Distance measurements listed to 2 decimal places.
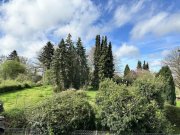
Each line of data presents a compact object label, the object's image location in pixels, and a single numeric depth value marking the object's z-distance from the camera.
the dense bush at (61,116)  6.22
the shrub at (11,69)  21.64
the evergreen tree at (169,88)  10.52
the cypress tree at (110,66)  20.72
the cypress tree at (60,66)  17.94
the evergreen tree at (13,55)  30.59
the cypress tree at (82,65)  19.30
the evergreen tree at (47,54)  24.24
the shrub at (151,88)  8.23
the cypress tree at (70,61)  18.31
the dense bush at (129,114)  6.44
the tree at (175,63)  20.59
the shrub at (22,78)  19.79
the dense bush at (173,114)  9.30
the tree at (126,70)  27.33
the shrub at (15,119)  6.53
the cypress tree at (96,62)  20.36
